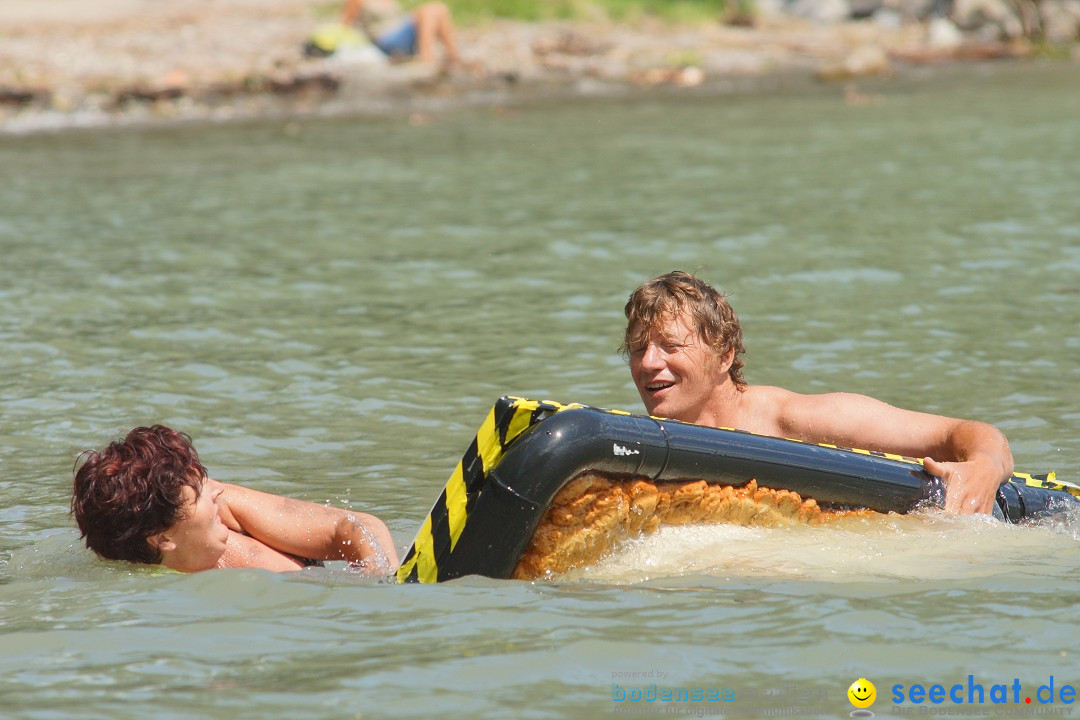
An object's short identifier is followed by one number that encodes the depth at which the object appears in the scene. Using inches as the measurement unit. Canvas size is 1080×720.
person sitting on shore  1461.6
